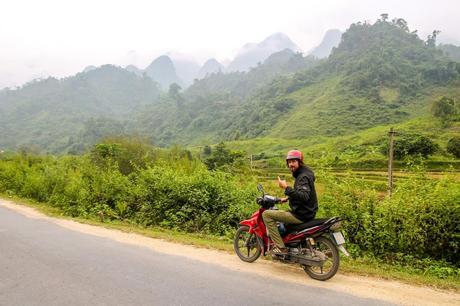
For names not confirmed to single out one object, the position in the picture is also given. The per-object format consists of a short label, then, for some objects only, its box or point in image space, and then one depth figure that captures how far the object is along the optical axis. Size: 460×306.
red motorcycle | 5.57
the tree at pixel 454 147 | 39.46
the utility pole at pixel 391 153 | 17.20
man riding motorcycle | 5.62
